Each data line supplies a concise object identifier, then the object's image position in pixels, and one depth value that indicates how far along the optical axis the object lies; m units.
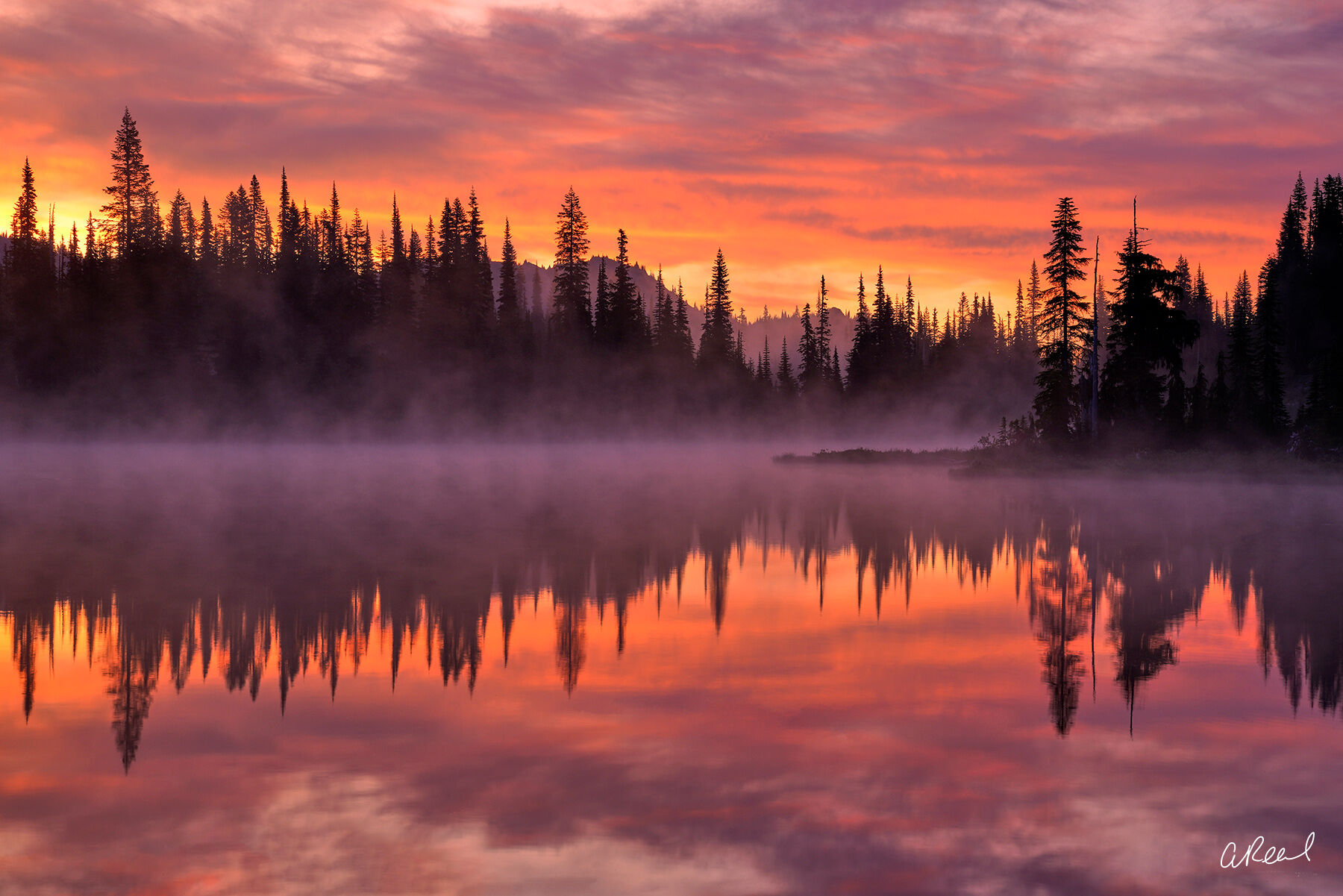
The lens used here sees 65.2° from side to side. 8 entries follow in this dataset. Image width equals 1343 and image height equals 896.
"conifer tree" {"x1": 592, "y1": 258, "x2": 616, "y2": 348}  132.50
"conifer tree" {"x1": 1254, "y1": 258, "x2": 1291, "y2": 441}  72.25
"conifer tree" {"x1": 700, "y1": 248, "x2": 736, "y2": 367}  143.25
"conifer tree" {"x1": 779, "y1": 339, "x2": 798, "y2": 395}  152.75
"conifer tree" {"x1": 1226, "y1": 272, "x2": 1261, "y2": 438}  70.12
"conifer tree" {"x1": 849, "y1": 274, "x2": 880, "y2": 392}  153.00
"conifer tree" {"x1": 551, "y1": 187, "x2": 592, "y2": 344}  127.31
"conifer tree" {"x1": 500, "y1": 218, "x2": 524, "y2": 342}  129.88
